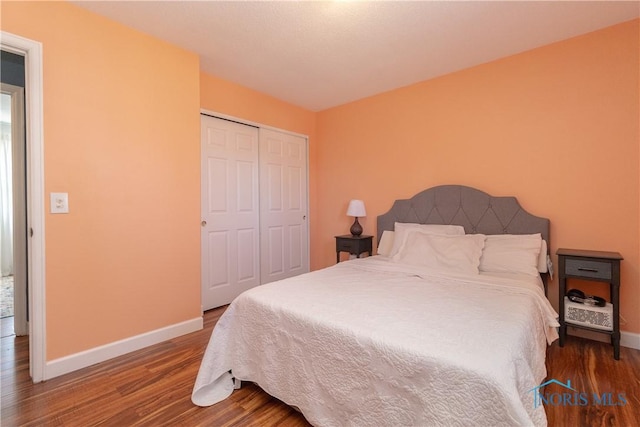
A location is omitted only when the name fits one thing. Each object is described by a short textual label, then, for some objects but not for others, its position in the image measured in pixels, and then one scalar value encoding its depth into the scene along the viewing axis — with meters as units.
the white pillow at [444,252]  2.36
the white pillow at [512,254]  2.27
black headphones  2.19
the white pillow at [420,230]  2.77
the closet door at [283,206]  3.68
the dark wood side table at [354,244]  3.47
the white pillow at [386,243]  3.13
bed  1.04
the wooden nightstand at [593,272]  2.03
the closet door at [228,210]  3.09
